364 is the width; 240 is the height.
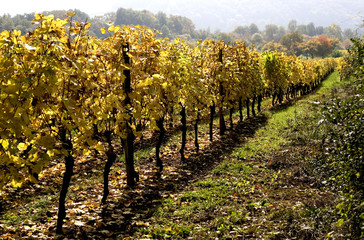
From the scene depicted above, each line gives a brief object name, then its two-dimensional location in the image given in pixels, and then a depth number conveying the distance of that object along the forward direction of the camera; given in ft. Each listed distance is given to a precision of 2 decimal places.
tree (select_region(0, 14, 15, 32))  329.11
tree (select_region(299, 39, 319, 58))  467.52
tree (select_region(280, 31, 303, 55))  489.67
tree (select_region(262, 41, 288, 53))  447.83
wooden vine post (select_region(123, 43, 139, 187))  32.07
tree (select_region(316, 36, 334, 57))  467.52
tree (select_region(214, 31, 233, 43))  631.48
